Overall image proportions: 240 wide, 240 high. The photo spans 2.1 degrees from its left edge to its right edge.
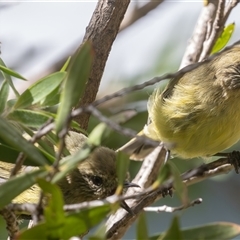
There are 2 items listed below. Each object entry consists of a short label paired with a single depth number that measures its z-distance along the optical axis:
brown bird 2.56
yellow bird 2.65
